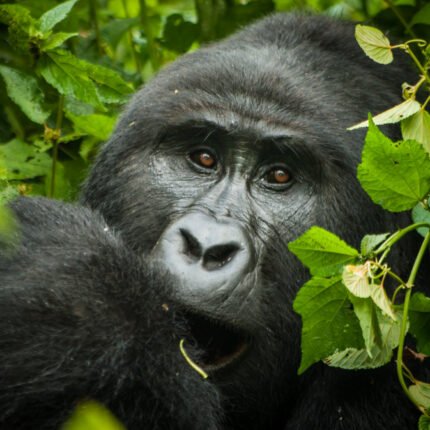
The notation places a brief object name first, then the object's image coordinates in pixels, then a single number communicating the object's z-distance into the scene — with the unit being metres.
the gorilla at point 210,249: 6.21
